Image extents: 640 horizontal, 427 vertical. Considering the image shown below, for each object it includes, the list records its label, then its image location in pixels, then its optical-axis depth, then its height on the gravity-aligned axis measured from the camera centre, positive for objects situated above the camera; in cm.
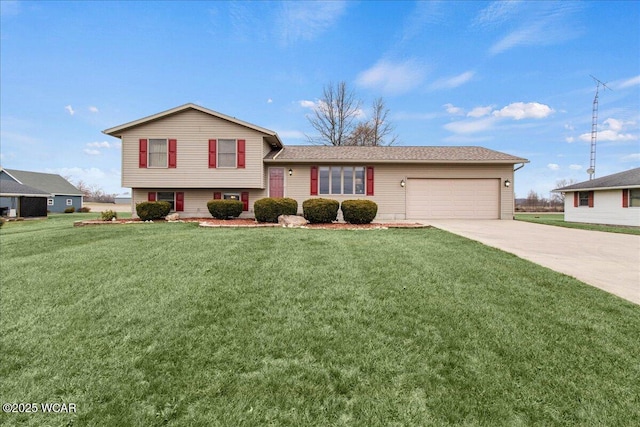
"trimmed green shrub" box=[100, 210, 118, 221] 1297 -17
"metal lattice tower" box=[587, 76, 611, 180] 2223 +638
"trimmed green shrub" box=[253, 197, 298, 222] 1124 +15
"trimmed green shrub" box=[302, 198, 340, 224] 1090 +7
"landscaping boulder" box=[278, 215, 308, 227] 1045 -34
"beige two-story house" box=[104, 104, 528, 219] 1344 +182
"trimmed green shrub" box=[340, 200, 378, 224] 1098 +2
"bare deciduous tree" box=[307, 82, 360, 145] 2455 +844
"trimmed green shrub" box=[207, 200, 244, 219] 1267 +18
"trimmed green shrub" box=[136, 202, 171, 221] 1252 +10
